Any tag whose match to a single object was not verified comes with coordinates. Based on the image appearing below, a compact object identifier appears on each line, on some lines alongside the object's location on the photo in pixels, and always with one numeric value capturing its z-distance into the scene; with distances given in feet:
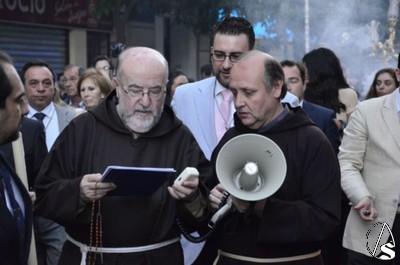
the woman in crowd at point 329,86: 26.76
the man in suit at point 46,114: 22.39
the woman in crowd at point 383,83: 32.63
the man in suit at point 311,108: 23.29
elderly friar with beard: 14.47
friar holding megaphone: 13.56
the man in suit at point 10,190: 11.85
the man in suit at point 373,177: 18.40
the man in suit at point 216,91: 18.16
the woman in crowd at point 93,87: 28.73
